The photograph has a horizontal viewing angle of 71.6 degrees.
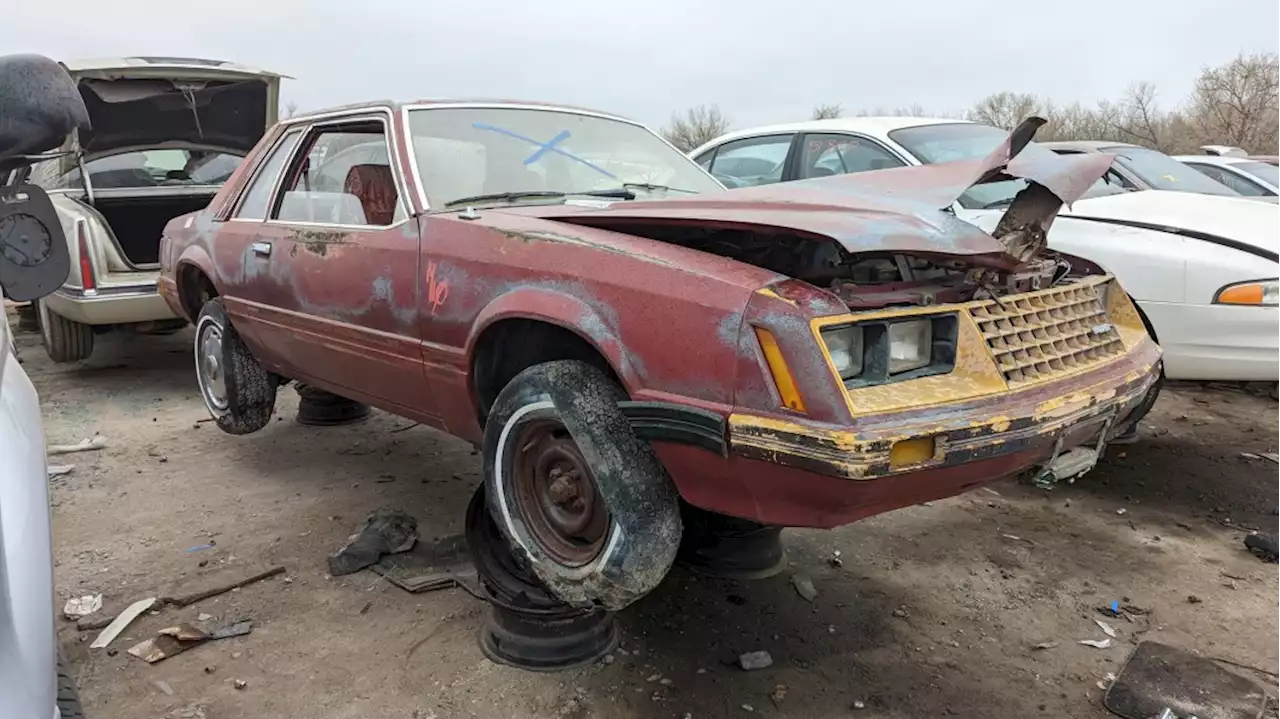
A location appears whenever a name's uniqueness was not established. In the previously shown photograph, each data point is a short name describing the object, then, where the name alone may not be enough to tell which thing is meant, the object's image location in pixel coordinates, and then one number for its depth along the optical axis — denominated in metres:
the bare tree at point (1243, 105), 30.58
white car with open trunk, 5.84
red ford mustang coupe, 2.04
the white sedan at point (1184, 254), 3.82
